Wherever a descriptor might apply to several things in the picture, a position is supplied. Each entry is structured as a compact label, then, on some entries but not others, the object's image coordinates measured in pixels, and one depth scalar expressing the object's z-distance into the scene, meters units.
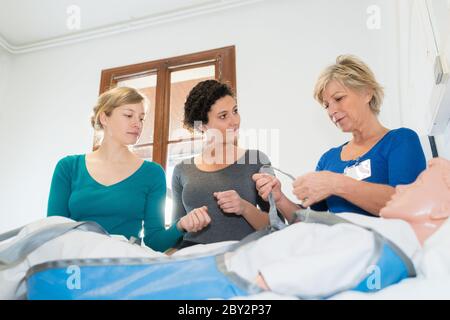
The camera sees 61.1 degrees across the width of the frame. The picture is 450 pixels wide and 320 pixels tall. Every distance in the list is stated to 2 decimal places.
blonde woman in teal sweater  1.21
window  2.43
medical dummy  0.50
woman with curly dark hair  1.19
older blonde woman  0.91
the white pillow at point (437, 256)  0.52
